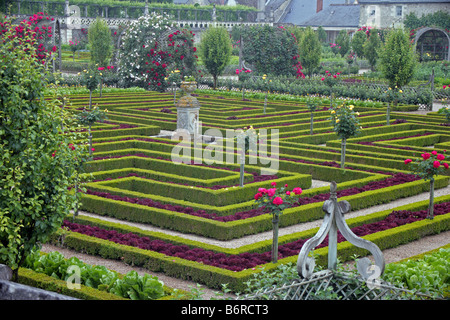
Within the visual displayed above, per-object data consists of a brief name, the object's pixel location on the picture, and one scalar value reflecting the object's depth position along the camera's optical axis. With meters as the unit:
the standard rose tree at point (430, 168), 13.41
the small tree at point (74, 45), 51.19
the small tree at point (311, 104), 22.81
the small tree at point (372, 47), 46.69
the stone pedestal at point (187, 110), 21.83
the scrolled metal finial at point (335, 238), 6.19
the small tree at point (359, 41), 51.97
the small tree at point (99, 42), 39.81
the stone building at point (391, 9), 58.09
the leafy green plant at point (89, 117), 17.34
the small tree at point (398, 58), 30.56
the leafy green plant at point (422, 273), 8.25
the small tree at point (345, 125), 17.41
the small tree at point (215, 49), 37.69
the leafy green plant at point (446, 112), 23.99
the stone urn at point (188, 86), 21.72
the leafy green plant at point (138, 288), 8.23
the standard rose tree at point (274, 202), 10.72
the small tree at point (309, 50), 39.88
